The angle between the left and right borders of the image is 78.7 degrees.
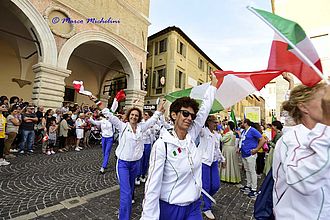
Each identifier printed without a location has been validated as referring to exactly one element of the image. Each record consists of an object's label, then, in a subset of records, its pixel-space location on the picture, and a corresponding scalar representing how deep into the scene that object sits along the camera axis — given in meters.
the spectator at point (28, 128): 8.49
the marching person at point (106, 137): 6.77
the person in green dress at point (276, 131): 5.41
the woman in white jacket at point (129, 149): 3.21
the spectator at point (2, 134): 6.57
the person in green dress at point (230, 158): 6.38
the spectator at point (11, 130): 7.56
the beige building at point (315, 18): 13.01
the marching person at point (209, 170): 3.90
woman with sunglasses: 1.78
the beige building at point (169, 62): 21.73
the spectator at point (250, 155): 5.33
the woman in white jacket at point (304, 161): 1.03
